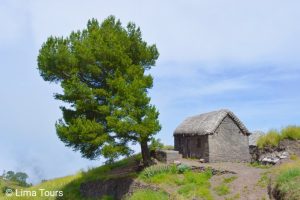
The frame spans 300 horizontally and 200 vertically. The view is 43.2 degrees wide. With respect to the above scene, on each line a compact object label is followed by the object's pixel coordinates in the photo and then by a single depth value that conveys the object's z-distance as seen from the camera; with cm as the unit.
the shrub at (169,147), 4250
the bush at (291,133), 3272
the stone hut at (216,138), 3322
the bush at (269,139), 3347
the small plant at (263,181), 2234
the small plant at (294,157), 3032
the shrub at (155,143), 2950
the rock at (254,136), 3687
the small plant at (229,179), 2492
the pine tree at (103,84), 2770
